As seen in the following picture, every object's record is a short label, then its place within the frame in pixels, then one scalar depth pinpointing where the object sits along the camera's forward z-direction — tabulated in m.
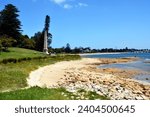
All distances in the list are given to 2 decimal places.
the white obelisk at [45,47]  41.71
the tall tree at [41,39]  45.60
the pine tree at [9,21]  32.31
